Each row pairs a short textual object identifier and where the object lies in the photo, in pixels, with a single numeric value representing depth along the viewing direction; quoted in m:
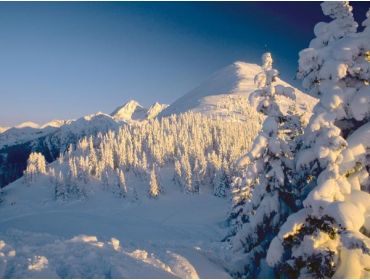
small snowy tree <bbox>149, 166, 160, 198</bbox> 121.44
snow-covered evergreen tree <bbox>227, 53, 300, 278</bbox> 15.09
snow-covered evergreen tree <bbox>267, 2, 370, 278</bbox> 11.23
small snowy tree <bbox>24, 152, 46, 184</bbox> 161.38
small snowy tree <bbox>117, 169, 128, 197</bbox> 125.88
